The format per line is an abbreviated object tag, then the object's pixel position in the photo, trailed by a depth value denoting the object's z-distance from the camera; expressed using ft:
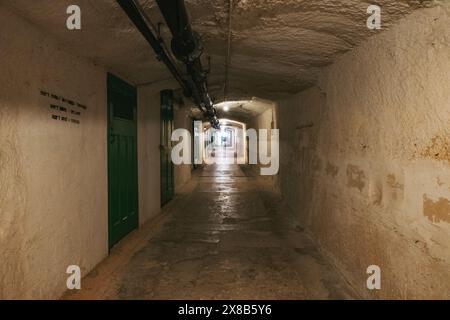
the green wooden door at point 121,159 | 12.60
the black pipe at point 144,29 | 6.42
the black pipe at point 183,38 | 6.42
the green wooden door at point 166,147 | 20.41
